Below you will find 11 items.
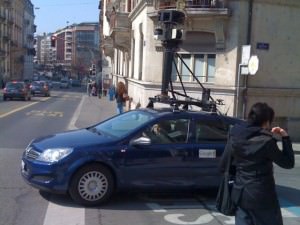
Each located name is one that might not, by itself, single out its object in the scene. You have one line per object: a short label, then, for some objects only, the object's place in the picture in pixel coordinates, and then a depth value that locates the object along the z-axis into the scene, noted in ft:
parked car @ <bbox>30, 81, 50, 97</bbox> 170.75
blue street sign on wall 60.08
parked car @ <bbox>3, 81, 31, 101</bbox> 129.49
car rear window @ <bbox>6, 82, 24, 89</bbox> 130.56
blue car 23.67
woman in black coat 14.14
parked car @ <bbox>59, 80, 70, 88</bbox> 312.29
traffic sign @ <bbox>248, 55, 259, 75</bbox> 49.16
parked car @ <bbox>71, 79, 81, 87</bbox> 364.28
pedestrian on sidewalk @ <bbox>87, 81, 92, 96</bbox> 199.00
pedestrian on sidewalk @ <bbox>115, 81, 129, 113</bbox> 65.05
